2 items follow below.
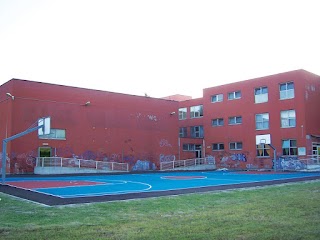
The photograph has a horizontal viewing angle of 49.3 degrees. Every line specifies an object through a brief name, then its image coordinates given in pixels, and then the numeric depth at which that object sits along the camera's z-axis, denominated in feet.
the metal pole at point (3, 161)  65.96
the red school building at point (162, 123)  107.86
